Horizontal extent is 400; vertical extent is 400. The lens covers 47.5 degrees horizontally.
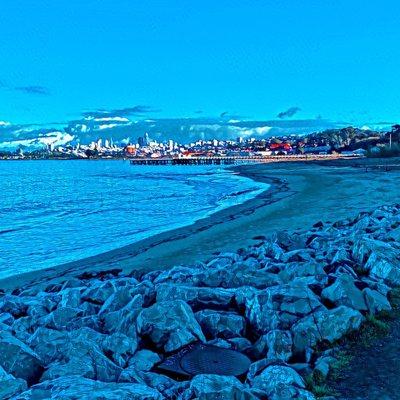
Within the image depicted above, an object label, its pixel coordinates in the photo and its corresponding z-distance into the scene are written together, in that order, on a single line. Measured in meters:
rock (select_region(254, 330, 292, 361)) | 3.91
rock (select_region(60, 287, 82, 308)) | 5.59
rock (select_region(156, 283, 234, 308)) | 4.86
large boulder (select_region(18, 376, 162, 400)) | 2.72
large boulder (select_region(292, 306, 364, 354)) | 4.04
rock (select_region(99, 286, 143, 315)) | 5.03
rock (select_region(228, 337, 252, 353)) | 4.09
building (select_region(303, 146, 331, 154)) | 171.75
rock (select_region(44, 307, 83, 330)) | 4.82
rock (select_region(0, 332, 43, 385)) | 3.35
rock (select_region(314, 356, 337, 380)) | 3.64
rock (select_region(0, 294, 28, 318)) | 5.76
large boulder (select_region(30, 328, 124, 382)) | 3.32
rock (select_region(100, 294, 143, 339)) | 4.19
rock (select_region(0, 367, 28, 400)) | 2.97
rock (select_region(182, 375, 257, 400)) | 2.92
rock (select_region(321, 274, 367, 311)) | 4.76
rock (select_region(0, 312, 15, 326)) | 5.12
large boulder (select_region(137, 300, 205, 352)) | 3.99
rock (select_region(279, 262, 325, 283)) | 5.85
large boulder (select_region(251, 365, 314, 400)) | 3.05
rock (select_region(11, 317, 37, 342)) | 4.46
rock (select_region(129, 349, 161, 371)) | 3.65
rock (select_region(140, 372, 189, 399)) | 3.13
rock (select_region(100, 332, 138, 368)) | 3.74
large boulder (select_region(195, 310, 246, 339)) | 4.33
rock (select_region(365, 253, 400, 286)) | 5.97
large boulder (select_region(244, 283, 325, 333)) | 4.36
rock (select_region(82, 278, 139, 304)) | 5.70
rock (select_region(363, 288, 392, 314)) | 4.89
